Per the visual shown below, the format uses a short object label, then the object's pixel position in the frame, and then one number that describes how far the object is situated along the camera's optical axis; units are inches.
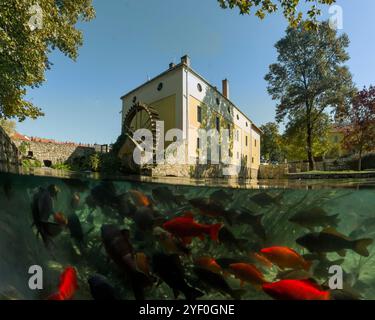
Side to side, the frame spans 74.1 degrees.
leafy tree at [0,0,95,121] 361.3
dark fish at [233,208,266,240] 229.6
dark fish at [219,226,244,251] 209.8
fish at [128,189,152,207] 227.4
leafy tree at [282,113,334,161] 1185.7
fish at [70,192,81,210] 296.4
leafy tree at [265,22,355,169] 1131.3
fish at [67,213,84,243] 228.5
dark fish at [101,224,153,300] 182.4
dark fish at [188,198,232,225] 225.5
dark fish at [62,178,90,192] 281.2
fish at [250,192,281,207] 261.1
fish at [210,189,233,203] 258.8
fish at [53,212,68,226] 256.9
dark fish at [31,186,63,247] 239.6
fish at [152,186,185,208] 268.1
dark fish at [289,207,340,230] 205.8
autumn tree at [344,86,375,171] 971.3
